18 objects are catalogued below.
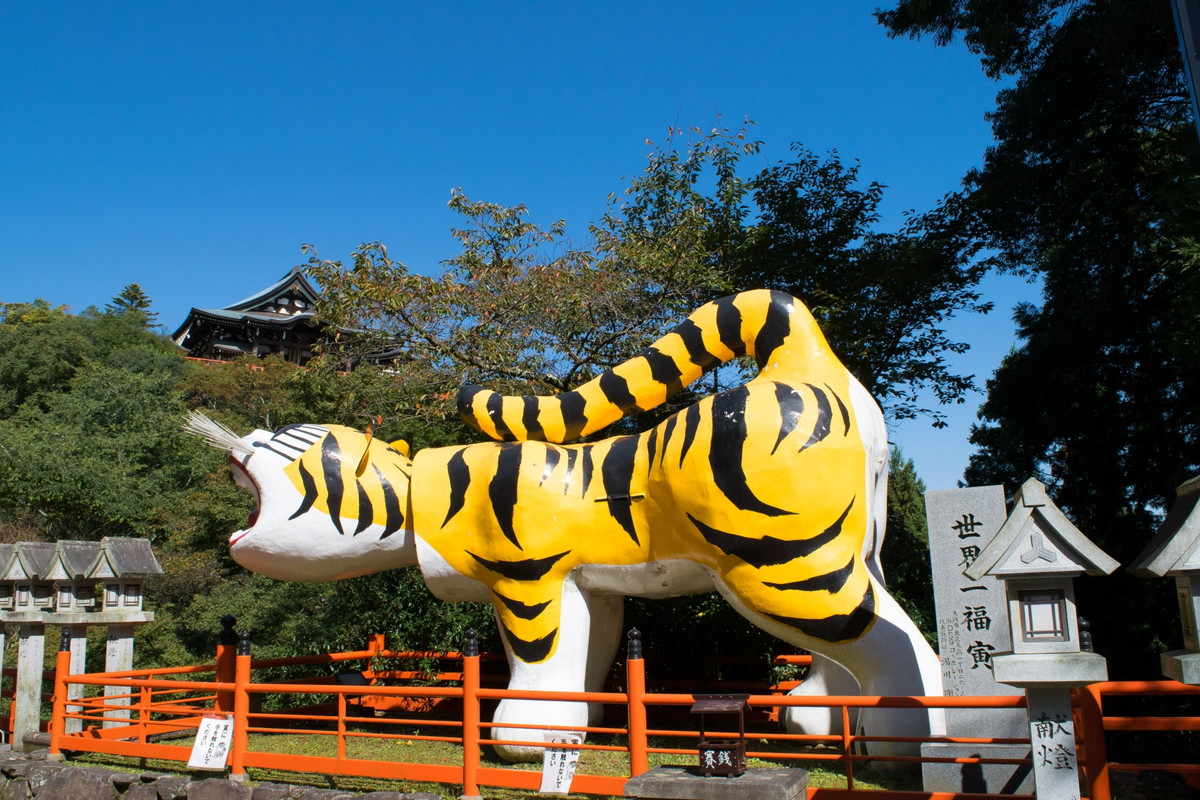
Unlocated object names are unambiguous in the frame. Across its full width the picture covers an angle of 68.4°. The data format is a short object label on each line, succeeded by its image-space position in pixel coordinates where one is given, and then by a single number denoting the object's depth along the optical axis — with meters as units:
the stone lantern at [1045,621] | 3.62
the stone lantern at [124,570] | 7.75
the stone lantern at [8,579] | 7.80
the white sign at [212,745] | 6.06
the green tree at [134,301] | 34.97
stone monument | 5.06
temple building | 29.42
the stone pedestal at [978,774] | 4.97
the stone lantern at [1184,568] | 3.37
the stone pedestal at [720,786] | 3.69
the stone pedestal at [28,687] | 7.60
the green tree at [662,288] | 10.48
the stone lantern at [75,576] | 7.57
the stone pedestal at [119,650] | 7.83
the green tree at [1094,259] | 9.74
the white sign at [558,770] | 4.92
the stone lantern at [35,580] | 7.67
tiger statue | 5.34
